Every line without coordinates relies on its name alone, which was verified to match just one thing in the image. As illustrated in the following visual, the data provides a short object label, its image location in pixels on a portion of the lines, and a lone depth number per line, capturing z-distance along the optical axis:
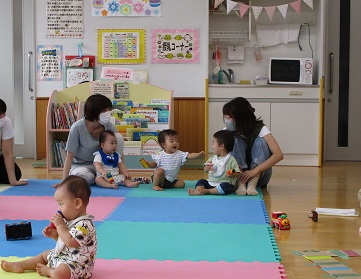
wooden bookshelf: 6.08
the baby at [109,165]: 4.84
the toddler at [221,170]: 4.54
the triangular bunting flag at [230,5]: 6.69
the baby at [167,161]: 4.82
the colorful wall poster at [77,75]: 6.99
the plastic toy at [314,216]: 3.66
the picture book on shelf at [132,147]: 6.05
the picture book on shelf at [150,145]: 6.08
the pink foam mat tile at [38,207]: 3.67
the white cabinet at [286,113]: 6.66
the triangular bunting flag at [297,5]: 6.76
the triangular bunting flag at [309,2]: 6.76
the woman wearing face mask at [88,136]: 4.87
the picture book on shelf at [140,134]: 6.12
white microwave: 6.77
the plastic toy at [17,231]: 3.01
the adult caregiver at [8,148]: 4.89
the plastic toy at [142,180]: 5.18
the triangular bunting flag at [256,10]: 6.82
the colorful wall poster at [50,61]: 7.04
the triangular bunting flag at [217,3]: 6.72
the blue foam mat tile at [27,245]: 2.78
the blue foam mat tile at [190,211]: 3.62
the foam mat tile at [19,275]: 2.42
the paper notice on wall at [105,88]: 6.28
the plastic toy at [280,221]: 3.40
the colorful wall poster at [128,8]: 6.90
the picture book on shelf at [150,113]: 6.20
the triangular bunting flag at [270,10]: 6.80
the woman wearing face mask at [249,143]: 4.67
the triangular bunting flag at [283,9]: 6.77
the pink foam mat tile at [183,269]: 2.47
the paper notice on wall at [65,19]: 7.00
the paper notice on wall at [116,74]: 6.66
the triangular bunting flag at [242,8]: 6.77
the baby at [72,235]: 2.33
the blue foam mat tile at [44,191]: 4.50
